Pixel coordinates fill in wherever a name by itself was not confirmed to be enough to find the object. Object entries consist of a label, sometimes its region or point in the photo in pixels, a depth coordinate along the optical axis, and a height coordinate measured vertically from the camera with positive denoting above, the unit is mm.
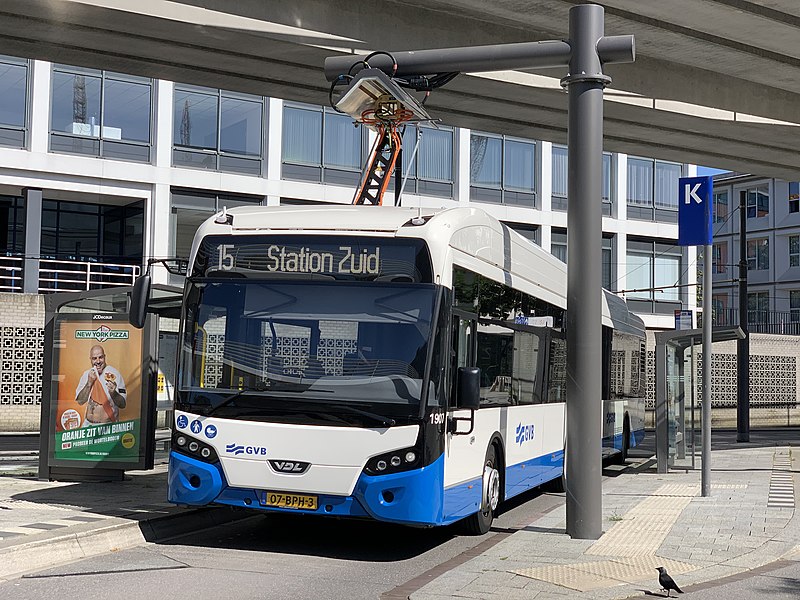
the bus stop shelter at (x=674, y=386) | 17828 -297
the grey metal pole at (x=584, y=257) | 10914 +1119
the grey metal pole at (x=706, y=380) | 13898 -141
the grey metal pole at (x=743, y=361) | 29359 +241
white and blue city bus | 9367 -21
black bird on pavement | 7984 -1558
